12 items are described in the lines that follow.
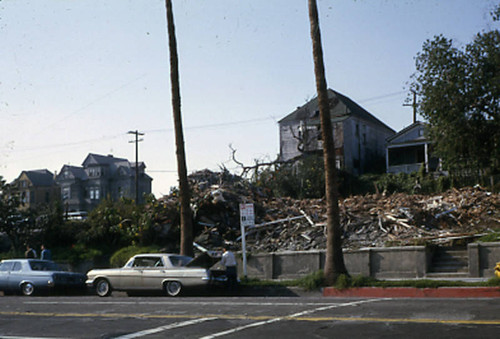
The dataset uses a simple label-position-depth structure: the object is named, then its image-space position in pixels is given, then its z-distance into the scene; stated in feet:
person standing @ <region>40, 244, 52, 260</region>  80.94
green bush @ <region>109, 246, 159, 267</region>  86.79
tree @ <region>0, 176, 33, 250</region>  104.01
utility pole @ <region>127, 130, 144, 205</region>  188.35
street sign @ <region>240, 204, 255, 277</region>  67.05
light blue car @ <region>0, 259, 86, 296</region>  67.00
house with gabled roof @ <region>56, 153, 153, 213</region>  256.52
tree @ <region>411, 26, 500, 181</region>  110.93
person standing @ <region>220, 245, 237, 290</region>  61.36
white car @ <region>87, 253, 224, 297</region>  59.26
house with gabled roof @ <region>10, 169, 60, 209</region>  272.51
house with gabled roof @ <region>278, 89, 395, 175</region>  166.30
